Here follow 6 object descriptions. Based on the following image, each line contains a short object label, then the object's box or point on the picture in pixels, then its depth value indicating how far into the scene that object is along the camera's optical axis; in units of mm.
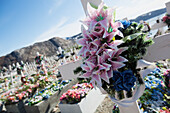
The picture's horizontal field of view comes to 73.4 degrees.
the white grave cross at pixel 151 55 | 719
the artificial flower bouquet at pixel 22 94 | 4124
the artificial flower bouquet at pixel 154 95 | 1787
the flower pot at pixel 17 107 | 3950
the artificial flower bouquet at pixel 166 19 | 3347
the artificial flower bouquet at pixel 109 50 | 610
